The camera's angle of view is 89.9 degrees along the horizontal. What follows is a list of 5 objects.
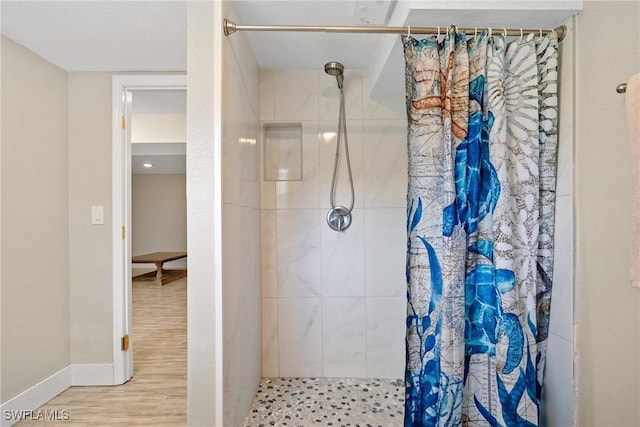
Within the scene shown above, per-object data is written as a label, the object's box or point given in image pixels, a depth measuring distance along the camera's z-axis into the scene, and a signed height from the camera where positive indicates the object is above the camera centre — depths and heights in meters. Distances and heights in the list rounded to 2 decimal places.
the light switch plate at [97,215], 2.14 -0.05
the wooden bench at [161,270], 5.54 -1.11
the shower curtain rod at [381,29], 1.26 +0.72
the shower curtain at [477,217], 1.25 -0.03
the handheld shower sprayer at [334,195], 2.11 +0.09
